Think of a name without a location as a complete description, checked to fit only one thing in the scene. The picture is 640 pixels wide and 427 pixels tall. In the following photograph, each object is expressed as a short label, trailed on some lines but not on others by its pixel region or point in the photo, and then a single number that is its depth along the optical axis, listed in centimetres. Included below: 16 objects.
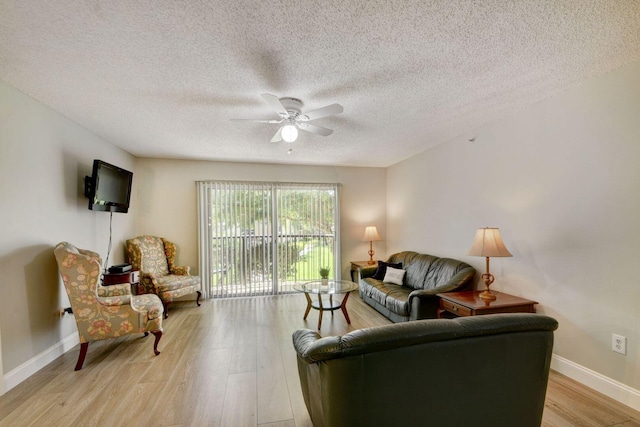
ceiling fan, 228
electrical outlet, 200
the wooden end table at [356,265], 507
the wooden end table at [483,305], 246
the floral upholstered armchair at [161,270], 395
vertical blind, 493
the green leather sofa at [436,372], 122
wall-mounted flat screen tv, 305
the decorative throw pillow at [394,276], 418
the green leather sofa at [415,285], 308
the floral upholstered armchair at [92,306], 250
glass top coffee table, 349
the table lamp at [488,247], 255
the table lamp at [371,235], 521
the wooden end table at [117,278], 315
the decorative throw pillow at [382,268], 449
